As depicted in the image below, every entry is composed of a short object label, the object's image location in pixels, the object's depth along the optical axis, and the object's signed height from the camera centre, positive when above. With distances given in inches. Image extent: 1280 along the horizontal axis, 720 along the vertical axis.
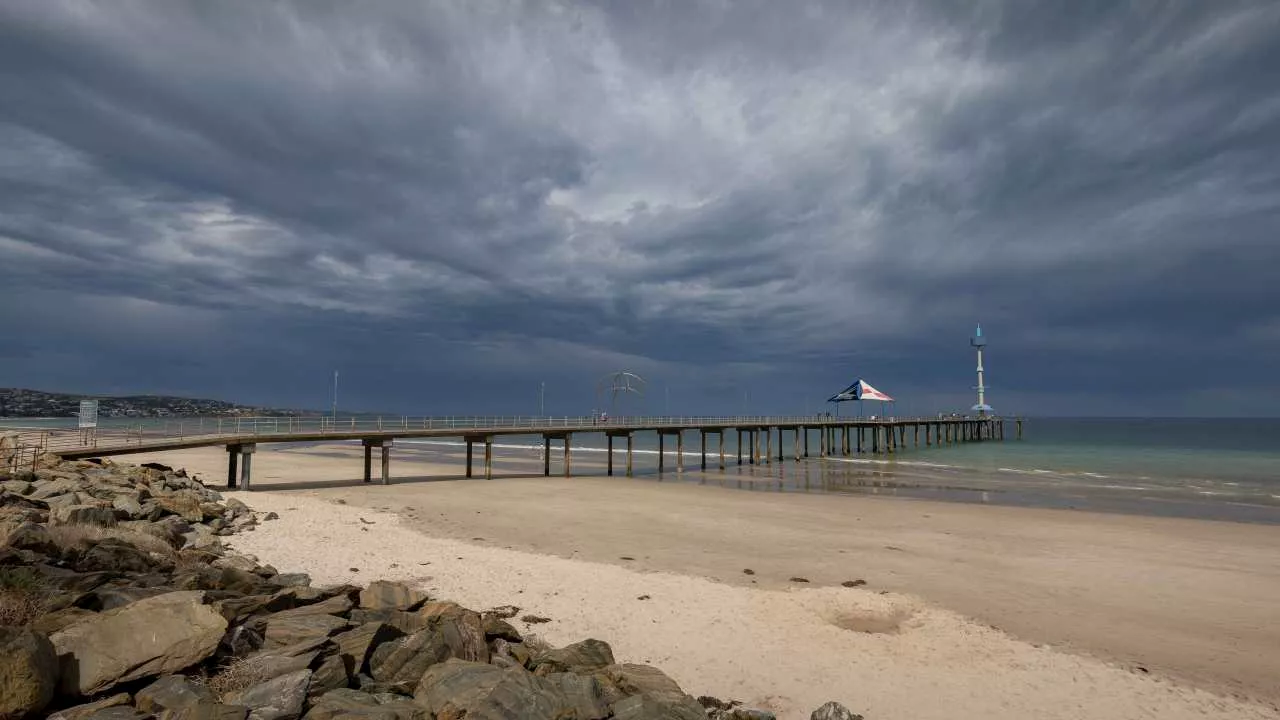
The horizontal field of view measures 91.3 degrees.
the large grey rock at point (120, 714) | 207.0 -101.6
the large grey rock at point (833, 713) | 288.0 -140.1
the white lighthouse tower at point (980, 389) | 4345.5 +161.6
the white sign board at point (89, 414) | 1097.4 -8.7
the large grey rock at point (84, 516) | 534.6 -92.3
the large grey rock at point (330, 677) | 245.8 -106.9
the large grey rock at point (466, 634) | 302.0 -112.3
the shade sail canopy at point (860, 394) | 3002.0 +78.5
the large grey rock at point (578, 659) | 317.4 -131.2
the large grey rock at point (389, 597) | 363.3 -111.1
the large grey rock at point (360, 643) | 271.6 -106.9
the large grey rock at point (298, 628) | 285.9 -103.0
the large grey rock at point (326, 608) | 319.0 -104.7
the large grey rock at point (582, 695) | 253.4 -119.9
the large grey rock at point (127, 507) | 602.1 -96.0
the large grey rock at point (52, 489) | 641.6 -84.4
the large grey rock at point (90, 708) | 206.1 -100.9
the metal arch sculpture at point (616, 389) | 1895.4 +62.8
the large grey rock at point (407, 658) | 273.4 -112.7
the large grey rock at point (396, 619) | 323.0 -110.2
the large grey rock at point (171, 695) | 218.4 -101.9
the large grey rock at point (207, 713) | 207.6 -101.8
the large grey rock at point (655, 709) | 257.6 -125.8
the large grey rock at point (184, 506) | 681.3 -108.8
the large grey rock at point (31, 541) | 402.3 -85.7
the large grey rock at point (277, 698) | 220.8 -104.8
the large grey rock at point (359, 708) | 224.2 -109.6
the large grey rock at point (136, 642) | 226.7 -90.4
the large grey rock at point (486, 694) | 240.5 -113.8
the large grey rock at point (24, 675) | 198.5 -86.0
